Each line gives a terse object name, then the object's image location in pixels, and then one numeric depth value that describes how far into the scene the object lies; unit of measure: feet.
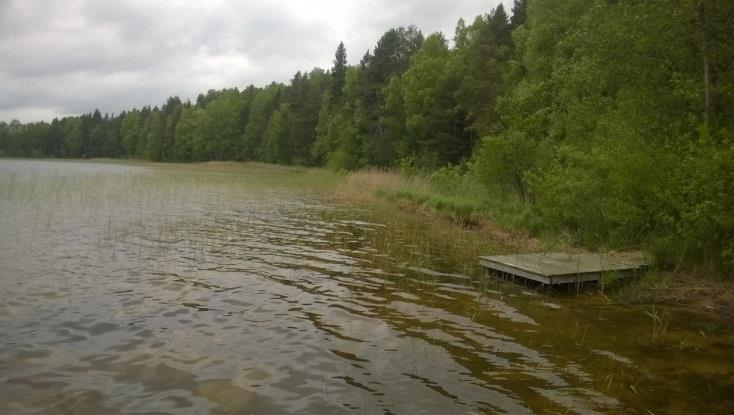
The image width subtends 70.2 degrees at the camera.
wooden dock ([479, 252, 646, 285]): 33.12
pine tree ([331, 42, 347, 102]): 232.12
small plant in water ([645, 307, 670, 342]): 24.88
